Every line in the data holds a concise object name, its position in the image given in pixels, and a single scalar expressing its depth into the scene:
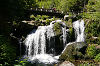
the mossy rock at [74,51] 13.32
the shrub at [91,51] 14.04
